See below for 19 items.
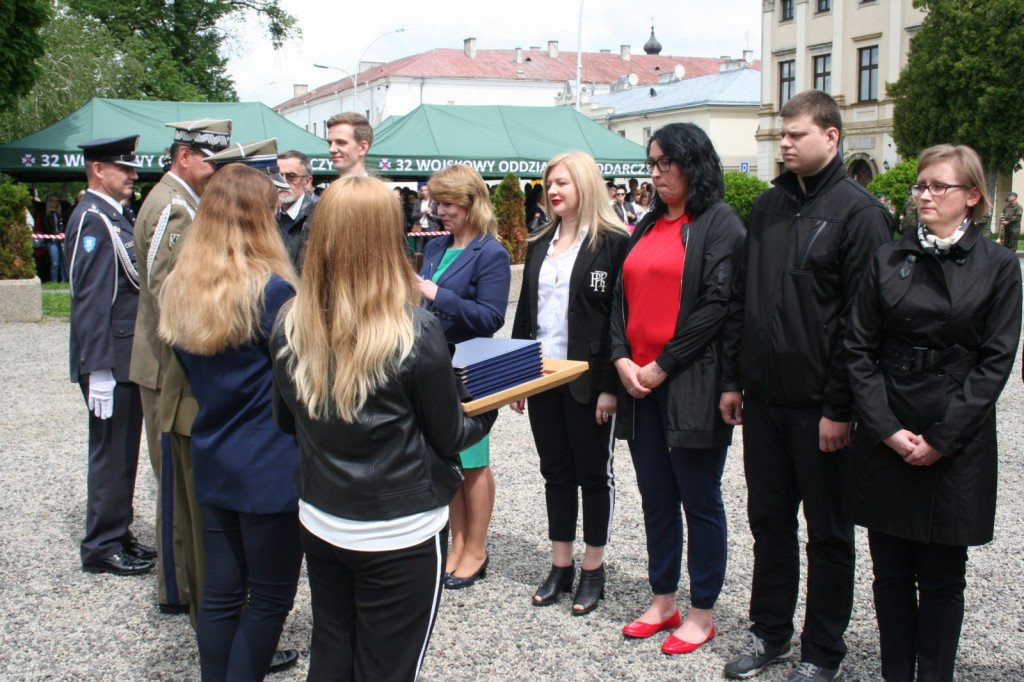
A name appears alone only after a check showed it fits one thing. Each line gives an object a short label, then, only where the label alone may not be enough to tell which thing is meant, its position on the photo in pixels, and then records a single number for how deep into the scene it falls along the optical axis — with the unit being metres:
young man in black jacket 3.09
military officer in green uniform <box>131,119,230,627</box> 3.29
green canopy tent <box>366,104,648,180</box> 19.17
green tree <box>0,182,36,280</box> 13.10
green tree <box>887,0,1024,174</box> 30.39
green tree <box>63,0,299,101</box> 37.78
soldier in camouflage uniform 23.64
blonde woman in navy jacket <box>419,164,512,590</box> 4.09
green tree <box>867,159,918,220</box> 21.04
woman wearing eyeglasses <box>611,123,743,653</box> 3.43
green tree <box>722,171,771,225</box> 21.95
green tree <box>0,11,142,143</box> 27.30
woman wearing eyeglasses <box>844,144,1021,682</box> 2.79
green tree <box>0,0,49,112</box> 15.63
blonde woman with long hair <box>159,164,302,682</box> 2.72
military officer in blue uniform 4.22
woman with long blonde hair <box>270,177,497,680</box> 2.29
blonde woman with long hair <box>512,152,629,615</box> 3.90
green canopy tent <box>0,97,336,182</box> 16.91
